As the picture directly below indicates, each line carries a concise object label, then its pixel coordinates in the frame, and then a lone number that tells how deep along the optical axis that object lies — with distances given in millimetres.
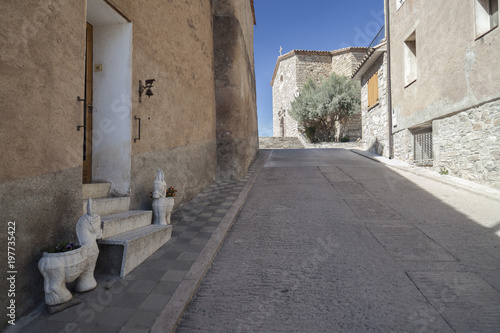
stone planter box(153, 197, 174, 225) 3889
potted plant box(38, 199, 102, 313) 2086
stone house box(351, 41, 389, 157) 11344
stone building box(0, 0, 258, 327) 2086
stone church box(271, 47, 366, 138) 23953
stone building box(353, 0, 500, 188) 5848
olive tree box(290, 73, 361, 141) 20500
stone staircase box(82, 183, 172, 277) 2715
